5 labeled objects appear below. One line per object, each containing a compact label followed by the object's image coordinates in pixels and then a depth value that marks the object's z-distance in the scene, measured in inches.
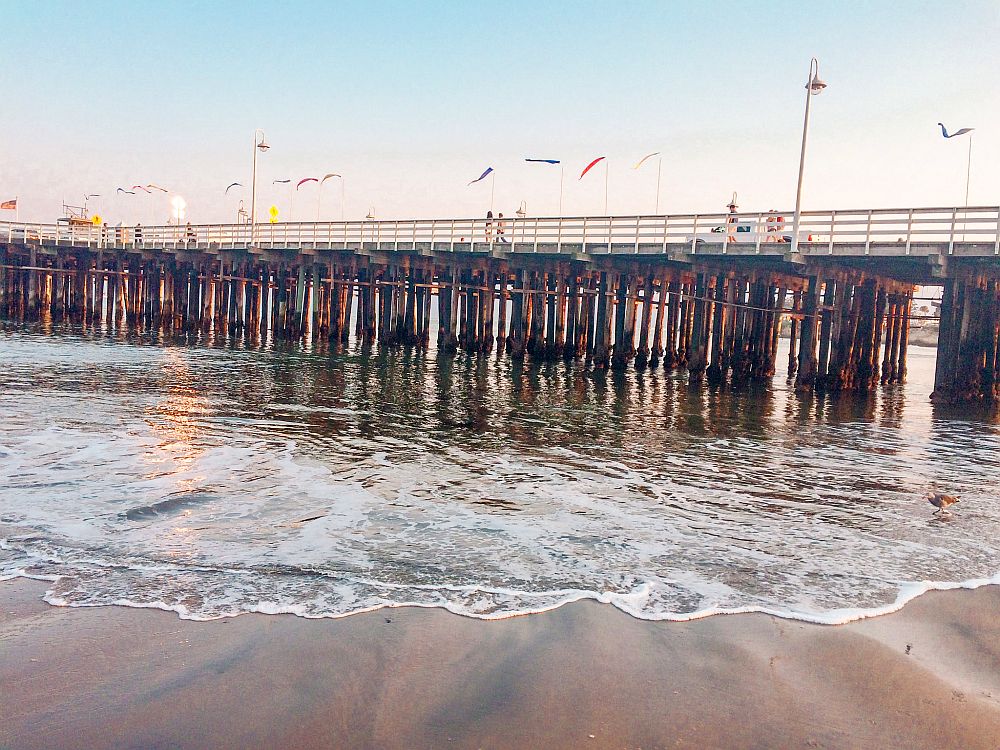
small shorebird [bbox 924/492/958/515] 336.2
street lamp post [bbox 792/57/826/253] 845.2
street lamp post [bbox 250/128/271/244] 1503.7
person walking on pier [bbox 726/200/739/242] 884.9
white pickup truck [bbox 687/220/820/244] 877.8
